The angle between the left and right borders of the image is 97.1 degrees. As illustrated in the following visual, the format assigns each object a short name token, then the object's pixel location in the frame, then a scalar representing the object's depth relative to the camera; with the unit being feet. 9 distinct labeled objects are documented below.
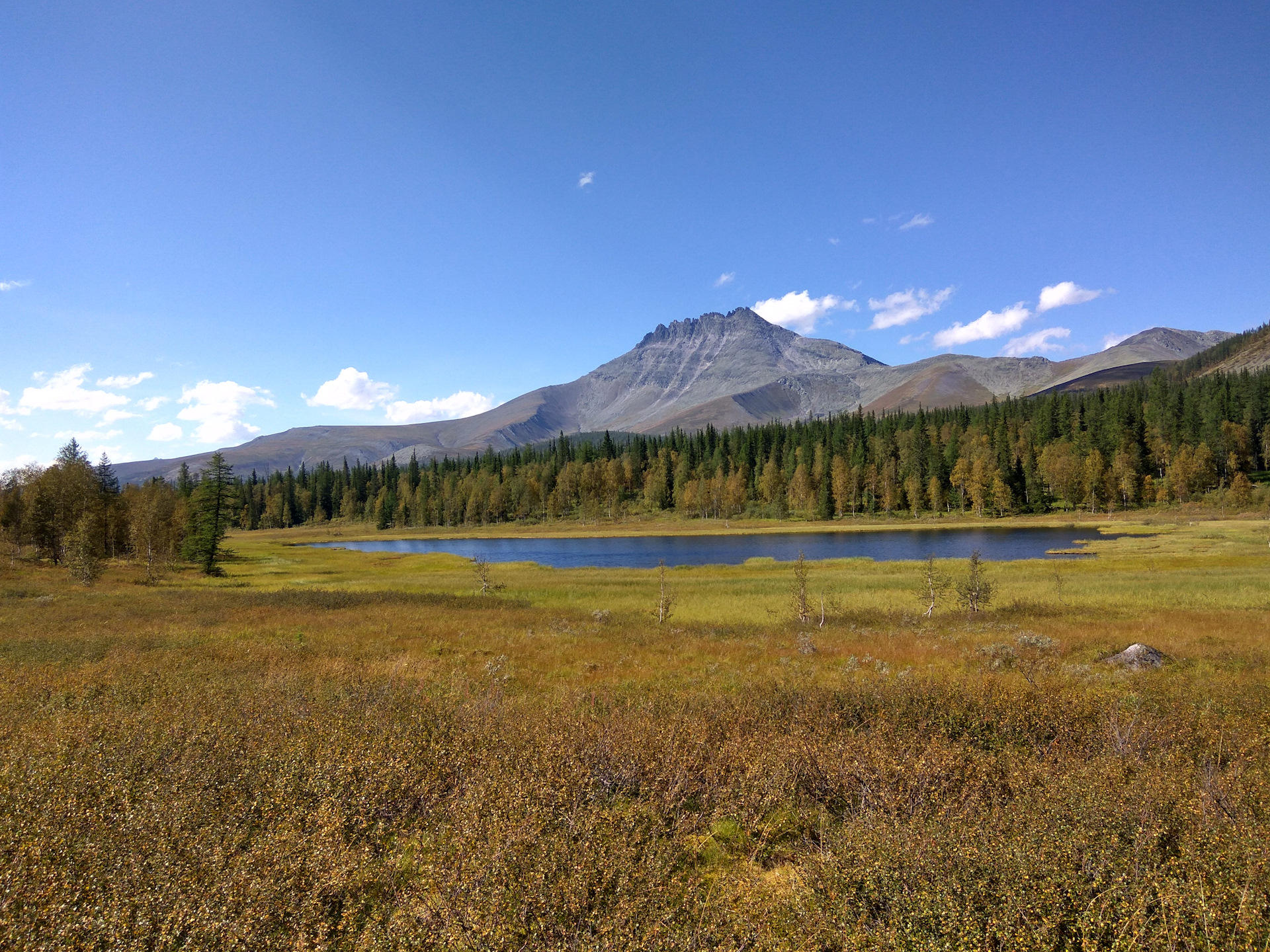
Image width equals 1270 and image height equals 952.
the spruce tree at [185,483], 417.30
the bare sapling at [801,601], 89.30
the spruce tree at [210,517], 201.77
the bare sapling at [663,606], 91.97
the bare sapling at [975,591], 91.91
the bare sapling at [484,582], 130.31
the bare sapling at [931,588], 94.94
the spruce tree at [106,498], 228.43
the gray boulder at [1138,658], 51.88
